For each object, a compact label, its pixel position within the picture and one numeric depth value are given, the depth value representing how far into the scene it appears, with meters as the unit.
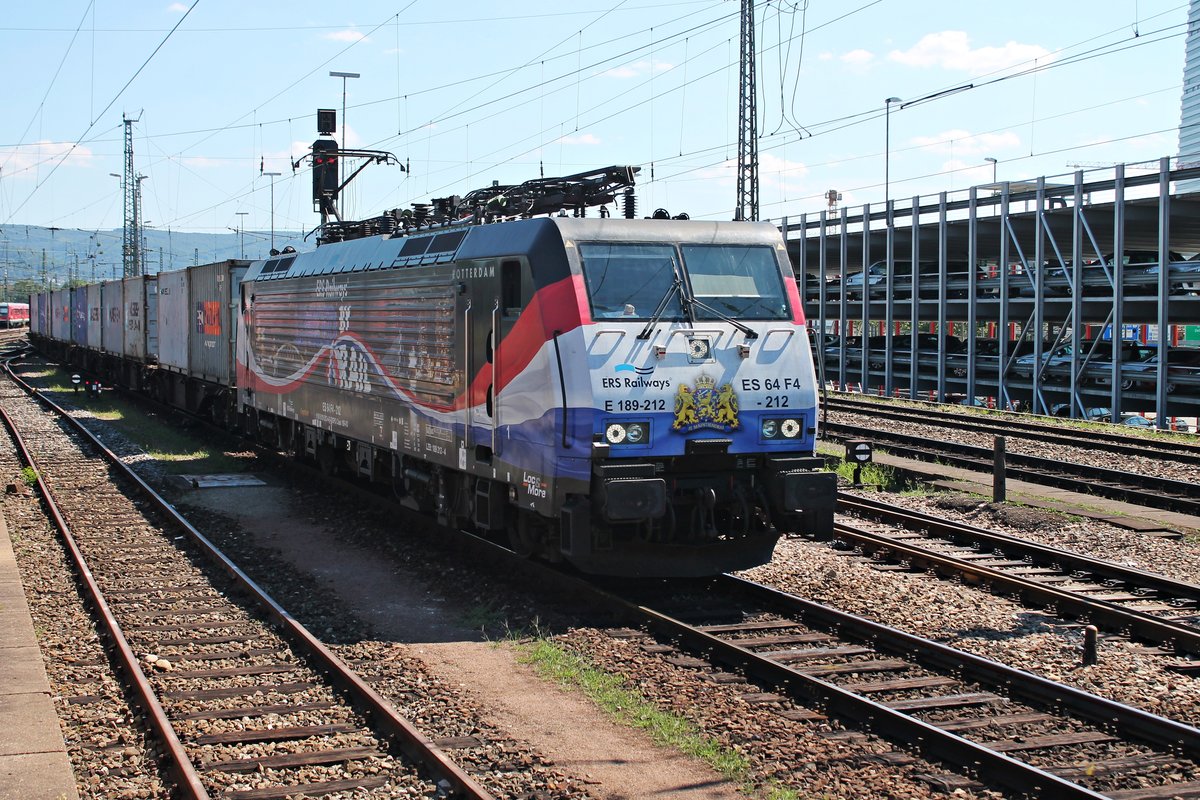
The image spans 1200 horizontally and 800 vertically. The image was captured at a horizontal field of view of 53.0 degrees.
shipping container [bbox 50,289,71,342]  49.88
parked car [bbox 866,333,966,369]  38.94
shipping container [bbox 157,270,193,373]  26.94
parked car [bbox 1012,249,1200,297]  28.98
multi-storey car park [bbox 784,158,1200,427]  29.08
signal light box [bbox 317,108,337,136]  25.66
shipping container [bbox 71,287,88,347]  44.17
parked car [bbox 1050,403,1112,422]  30.97
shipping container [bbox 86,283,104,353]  40.09
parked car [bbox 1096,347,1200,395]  28.09
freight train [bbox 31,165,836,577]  9.72
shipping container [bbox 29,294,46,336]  60.88
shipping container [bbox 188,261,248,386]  22.83
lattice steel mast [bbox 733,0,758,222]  28.28
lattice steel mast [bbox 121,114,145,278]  57.66
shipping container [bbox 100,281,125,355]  36.28
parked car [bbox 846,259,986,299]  36.69
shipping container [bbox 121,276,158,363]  31.69
